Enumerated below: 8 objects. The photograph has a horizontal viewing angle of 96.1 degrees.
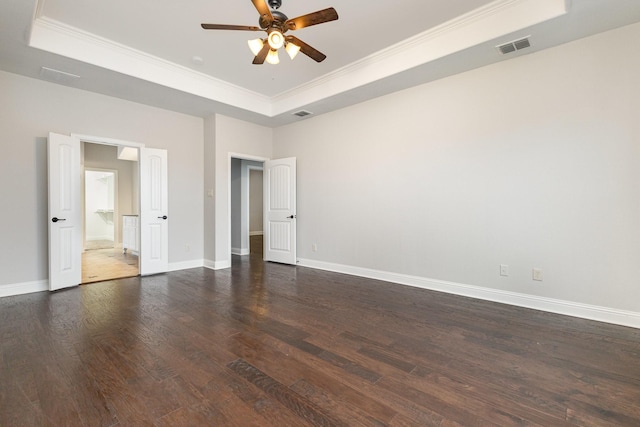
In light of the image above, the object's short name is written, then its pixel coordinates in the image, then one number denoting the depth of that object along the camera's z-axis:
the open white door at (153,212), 4.81
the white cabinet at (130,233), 6.74
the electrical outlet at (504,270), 3.45
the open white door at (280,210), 5.77
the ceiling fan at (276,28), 2.46
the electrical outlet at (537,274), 3.24
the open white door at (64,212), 3.89
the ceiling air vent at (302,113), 5.29
